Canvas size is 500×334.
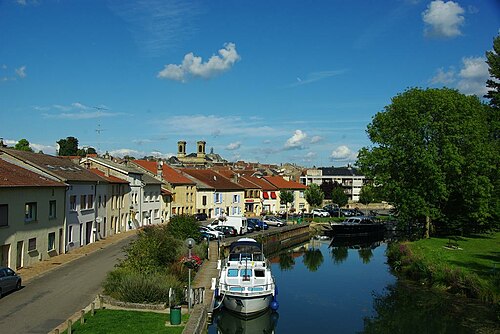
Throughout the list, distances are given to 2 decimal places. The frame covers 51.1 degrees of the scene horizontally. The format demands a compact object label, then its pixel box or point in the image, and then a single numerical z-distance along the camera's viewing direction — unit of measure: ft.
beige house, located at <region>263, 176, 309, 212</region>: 312.62
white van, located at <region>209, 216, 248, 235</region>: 182.29
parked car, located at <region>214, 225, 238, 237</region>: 174.81
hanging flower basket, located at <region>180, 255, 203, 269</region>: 99.24
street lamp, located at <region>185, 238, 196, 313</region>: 80.74
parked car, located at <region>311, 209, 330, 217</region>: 297.33
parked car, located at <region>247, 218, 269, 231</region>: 204.47
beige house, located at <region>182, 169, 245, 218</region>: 246.27
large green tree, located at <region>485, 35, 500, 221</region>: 164.75
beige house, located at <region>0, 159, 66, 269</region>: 95.40
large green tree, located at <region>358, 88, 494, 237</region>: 148.56
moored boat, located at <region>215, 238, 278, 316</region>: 85.81
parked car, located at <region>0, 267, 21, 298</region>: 74.78
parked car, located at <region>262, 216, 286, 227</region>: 225.97
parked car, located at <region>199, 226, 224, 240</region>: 162.38
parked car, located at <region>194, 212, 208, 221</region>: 224.00
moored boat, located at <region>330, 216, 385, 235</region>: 232.32
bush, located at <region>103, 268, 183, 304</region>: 71.82
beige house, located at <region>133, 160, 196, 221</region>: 220.02
